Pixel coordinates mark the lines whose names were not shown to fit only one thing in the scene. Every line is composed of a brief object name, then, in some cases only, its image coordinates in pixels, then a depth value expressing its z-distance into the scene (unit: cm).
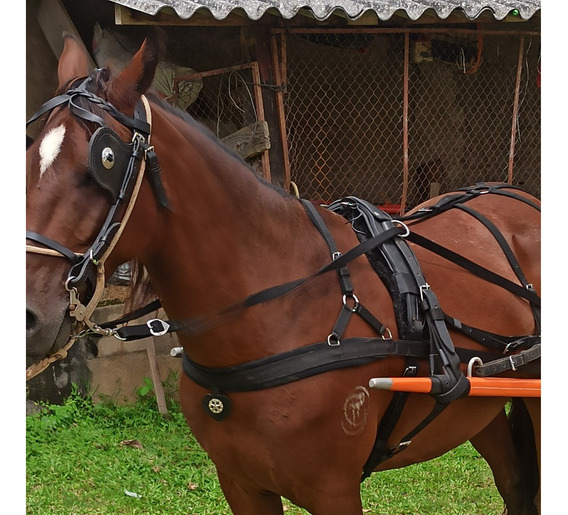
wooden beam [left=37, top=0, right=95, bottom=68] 541
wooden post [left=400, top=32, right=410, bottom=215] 543
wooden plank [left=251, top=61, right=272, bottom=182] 533
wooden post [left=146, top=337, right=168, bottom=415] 572
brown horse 195
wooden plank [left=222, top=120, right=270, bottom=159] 534
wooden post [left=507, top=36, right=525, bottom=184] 578
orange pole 245
